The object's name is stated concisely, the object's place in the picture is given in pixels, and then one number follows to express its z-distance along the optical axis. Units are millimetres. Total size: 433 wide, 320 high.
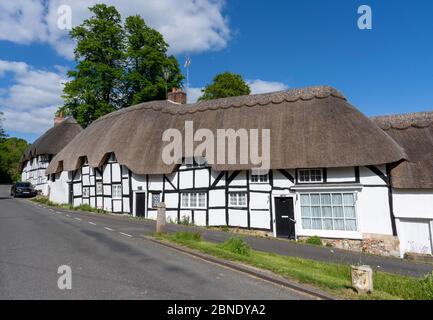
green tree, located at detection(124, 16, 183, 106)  33938
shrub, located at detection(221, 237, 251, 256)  9938
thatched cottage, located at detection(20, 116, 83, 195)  35719
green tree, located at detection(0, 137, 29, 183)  56938
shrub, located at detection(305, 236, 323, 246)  15836
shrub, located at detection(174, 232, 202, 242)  11424
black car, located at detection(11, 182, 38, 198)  34562
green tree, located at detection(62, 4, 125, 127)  32375
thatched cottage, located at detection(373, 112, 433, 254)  14602
